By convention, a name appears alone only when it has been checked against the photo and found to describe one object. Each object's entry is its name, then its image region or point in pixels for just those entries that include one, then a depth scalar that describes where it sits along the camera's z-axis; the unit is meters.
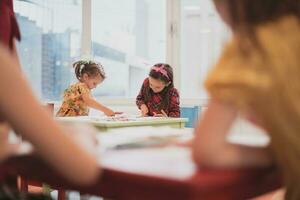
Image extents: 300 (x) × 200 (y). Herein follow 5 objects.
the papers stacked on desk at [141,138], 0.80
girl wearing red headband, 2.98
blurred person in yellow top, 0.61
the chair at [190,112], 3.45
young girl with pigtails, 2.96
